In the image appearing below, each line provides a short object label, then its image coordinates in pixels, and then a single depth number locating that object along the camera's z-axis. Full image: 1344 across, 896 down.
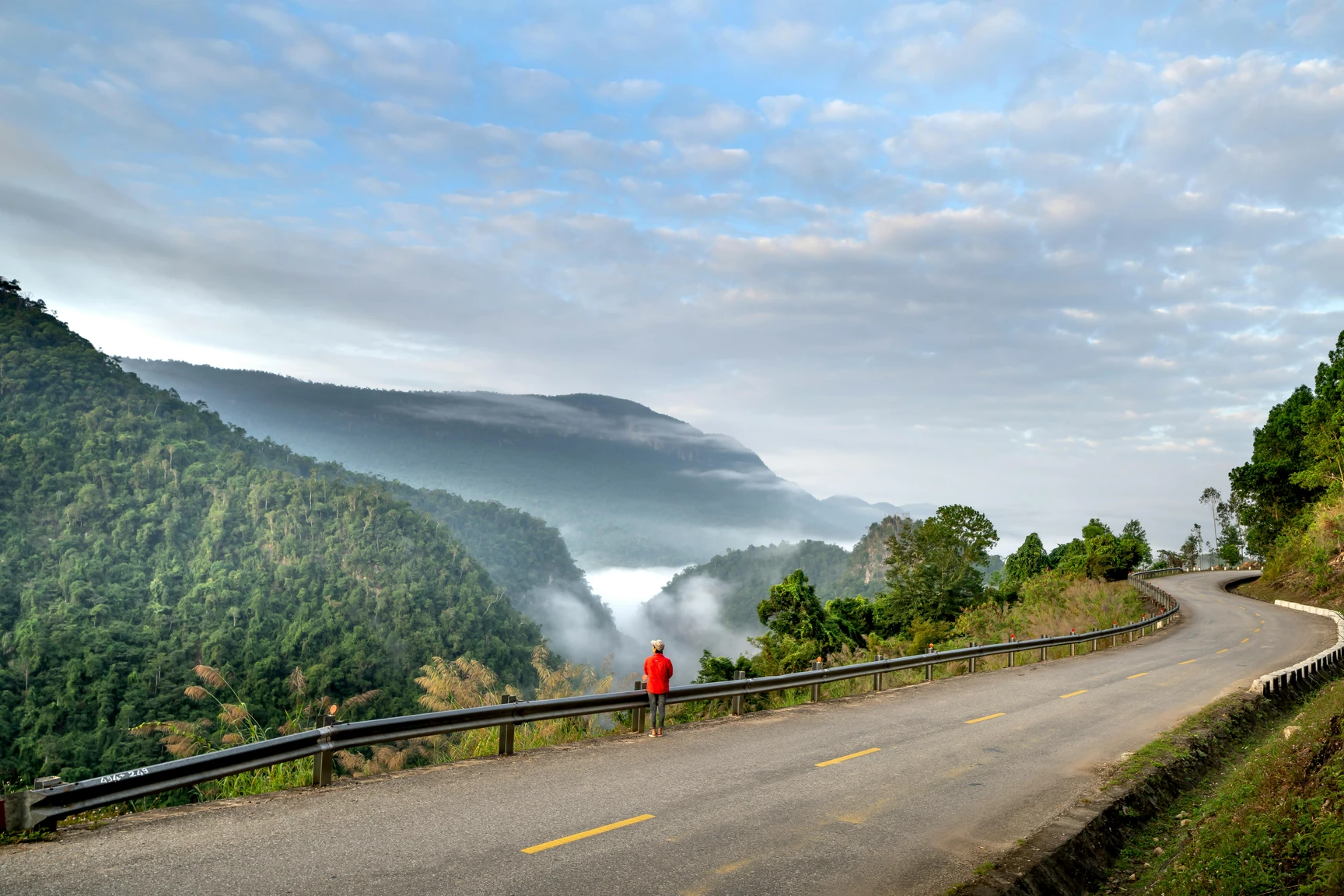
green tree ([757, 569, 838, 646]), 55.84
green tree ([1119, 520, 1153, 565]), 125.16
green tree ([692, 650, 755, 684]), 32.81
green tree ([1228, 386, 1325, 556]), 81.81
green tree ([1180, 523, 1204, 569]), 140.96
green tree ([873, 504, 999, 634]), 67.50
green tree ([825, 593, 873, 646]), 61.75
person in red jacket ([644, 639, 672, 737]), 12.44
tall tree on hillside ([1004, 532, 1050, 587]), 89.00
